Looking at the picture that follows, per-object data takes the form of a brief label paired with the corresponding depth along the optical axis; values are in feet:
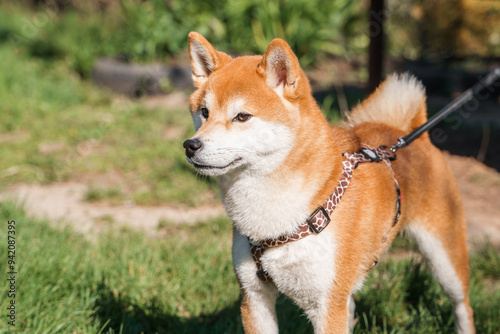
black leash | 9.16
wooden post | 17.03
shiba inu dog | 7.19
